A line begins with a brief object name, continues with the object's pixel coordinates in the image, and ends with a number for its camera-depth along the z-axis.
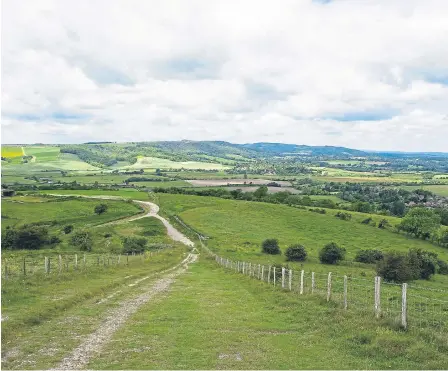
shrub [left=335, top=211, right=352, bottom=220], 134.62
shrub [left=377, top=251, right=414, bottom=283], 67.06
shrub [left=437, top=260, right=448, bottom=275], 82.81
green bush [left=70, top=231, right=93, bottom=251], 81.61
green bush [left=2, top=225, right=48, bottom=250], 83.81
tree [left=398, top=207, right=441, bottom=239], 117.94
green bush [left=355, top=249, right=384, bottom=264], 85.00
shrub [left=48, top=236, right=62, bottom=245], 87.60
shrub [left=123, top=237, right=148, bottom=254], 81.06
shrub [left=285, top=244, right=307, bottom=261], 81.25
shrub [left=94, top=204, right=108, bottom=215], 131.50
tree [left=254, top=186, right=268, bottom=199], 178.88
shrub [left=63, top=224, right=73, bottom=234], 103.79
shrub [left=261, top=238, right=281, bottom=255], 87.38
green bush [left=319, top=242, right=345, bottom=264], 80.38
